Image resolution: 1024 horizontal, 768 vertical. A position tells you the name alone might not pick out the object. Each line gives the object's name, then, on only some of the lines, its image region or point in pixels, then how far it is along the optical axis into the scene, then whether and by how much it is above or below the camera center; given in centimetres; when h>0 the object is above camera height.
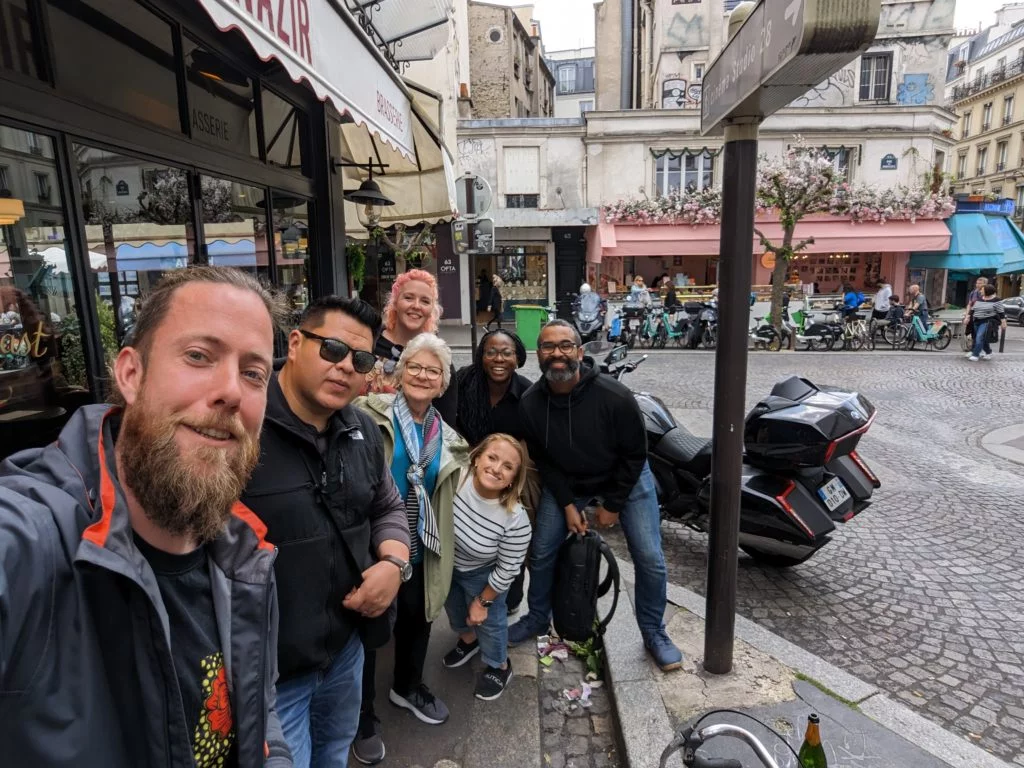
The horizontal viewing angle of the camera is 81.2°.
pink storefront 1919 +37
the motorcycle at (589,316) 1486 -141
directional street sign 148 +58
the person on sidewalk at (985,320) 1224 -137
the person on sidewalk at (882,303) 1570 -126
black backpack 298 -160
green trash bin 1529 -152
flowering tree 1508 +160
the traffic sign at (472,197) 670 +71
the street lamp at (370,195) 555 +63
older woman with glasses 258 -102
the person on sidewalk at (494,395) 327 -73
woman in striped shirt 276 -121
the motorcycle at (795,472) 358 -140
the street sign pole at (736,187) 172 +30
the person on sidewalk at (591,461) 297 -100
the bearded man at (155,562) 89 -49
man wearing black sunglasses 174 -79
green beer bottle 155 -128
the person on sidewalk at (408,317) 326 -30
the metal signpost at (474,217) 671 +49
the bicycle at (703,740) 137 -113
